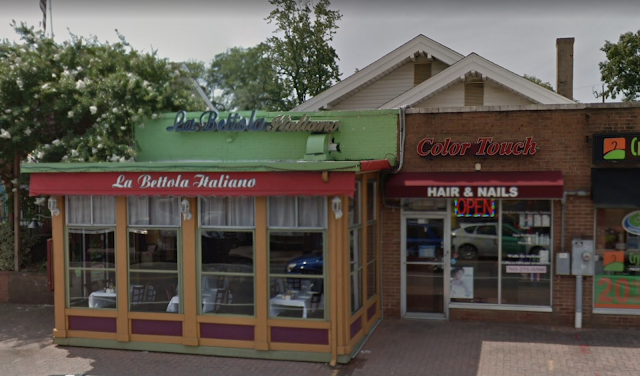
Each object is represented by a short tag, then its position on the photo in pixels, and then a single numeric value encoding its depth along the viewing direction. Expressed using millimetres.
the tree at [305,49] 26391
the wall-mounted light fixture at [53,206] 9921
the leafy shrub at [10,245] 13320
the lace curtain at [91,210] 9977
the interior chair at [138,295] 9734
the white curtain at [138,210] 9820
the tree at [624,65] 25719
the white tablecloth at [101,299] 9914
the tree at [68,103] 12031
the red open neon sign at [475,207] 10805
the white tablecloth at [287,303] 9023
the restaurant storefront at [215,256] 8805
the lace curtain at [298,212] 9102
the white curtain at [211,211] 9500
